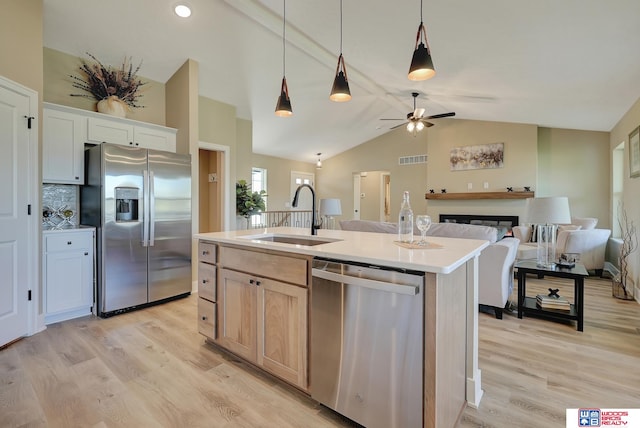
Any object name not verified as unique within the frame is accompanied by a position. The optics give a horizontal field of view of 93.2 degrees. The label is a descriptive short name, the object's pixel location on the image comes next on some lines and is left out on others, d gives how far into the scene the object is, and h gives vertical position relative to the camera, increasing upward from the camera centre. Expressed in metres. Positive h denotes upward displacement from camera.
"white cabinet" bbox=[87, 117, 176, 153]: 3.39 +0.94
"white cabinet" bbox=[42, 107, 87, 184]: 3.04 +0.67
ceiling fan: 5.11 +1.61
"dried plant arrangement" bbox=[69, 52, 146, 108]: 3.53 +1.55
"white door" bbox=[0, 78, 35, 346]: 2.47 +0.03
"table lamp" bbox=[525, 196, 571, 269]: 2.96 +0.01
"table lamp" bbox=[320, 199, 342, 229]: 3.57 +0.06
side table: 2.80 -0.76
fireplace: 6.11 -0.14
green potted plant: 5.76 +0.20
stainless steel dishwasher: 1.31 -0.63
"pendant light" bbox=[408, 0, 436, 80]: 1.89 +0.94
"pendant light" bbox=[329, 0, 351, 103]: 2.24 +0.93
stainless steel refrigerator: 3.16 -0.12
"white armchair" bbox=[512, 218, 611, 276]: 4.43 -0.45
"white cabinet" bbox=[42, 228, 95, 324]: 2.96 -0.63
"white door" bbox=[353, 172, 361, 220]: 9.05 +0.52
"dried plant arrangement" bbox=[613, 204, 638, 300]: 3.69 -0.63
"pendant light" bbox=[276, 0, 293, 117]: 2.57 +0.91
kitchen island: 1.28 -0.53
